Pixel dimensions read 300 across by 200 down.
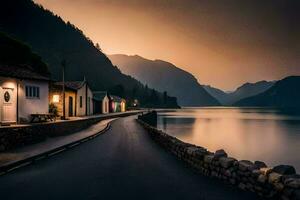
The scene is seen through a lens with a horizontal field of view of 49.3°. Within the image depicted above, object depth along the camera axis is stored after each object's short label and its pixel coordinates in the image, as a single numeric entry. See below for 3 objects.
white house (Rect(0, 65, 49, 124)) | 28.12
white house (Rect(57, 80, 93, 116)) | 55.80
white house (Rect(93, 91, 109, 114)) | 74.74
